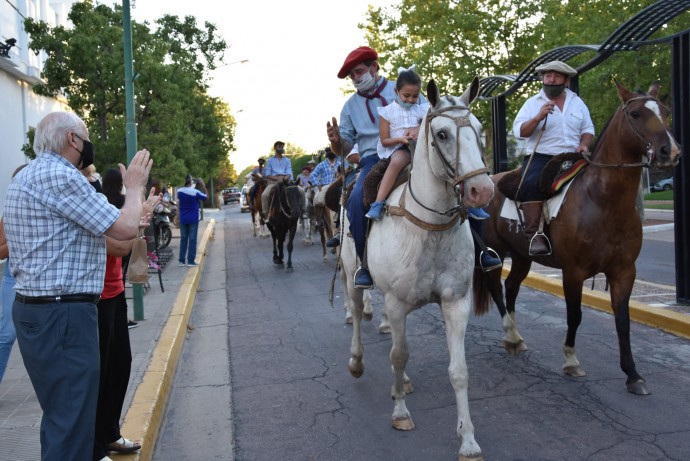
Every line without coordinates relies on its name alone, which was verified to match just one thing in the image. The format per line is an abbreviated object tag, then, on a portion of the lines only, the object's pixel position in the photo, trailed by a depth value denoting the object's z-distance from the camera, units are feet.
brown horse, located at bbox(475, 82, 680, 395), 19.21
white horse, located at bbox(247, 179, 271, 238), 85.20
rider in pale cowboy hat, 21.94
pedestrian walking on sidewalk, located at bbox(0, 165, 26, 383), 19.03
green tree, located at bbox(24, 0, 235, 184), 49.32
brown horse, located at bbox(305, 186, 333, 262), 54.44
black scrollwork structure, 27.78
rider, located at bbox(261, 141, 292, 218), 57.00
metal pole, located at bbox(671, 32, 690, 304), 27.86
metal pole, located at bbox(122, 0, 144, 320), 32.12
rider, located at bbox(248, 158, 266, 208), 62.64
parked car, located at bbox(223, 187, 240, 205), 271.08
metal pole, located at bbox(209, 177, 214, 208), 196.84
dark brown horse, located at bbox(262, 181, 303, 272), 53.01
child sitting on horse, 18.16
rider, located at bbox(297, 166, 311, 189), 77.25
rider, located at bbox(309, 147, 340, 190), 60.01
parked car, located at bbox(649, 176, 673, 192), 146.84
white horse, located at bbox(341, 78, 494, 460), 14.84
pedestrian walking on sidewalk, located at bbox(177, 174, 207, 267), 52.11
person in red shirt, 14.29
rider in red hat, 21.40
